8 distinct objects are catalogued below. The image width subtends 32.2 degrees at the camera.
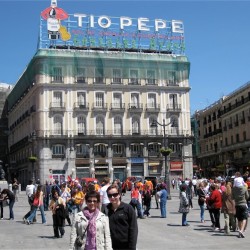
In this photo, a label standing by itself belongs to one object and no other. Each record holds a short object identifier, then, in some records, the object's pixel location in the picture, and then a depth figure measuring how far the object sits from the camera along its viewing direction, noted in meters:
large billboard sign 59.97
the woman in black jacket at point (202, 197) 15.70
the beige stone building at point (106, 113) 56.91
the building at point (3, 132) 82.49
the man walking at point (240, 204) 12.14
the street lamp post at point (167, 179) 30.73
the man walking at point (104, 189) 13.52
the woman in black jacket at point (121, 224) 5.59
